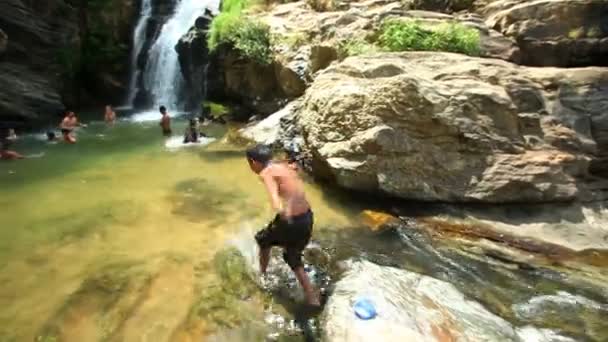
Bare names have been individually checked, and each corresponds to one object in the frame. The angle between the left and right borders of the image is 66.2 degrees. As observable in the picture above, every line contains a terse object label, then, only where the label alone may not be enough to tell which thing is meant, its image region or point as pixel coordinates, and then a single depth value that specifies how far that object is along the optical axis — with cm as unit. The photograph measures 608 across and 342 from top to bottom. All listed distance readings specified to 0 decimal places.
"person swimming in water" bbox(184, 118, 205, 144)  1270
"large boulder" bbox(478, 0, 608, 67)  852
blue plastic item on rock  411
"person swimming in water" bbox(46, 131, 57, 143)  1375
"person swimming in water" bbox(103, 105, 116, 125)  1631
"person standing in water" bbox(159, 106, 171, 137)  1384
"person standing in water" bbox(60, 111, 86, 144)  1363
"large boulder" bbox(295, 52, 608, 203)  696
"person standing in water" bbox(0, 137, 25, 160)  1137
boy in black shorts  436
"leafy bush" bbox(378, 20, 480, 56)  903
